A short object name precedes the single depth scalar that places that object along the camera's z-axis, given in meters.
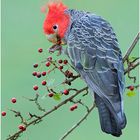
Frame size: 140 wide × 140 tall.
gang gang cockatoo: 7.62
